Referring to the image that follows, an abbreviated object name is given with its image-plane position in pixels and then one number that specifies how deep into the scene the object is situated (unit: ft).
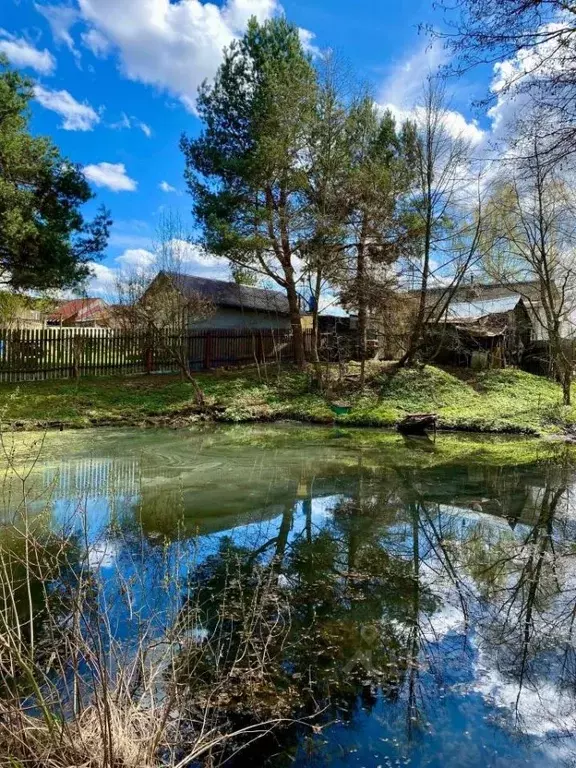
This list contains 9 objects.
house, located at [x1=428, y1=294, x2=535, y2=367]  75.51
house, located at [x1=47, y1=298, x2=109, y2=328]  111.24
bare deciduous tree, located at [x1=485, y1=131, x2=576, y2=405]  56.18
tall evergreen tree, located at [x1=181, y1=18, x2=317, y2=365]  58.95
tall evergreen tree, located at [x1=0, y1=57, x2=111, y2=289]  50.62
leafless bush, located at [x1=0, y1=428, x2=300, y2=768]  7.43
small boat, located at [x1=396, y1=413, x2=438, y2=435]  46.29
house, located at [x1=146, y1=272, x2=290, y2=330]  80.18
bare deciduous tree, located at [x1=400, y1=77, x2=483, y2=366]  61.93
